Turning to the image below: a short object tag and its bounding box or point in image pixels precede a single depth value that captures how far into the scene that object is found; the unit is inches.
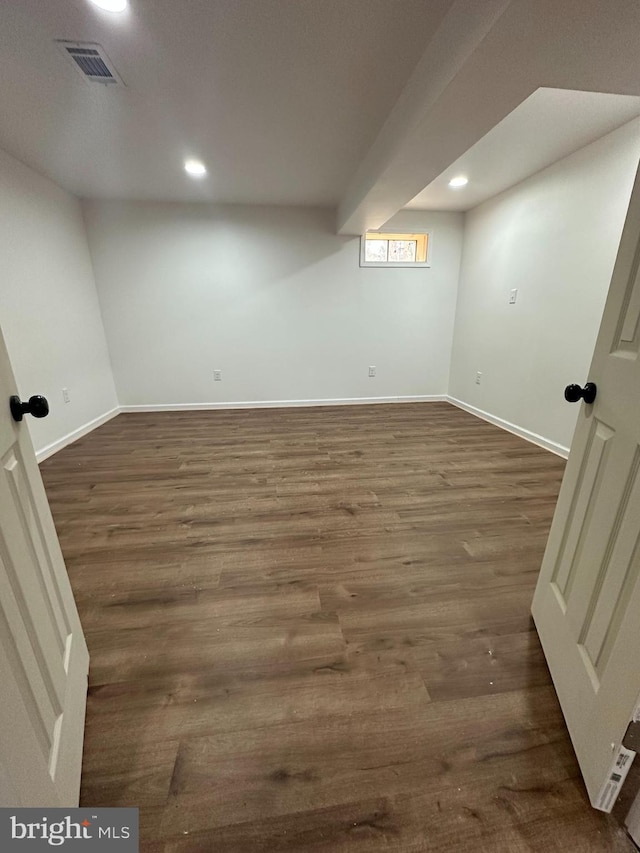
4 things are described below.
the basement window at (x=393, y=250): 166.9
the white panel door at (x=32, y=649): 23.7
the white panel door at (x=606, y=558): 30.8
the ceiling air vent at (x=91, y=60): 62.7
